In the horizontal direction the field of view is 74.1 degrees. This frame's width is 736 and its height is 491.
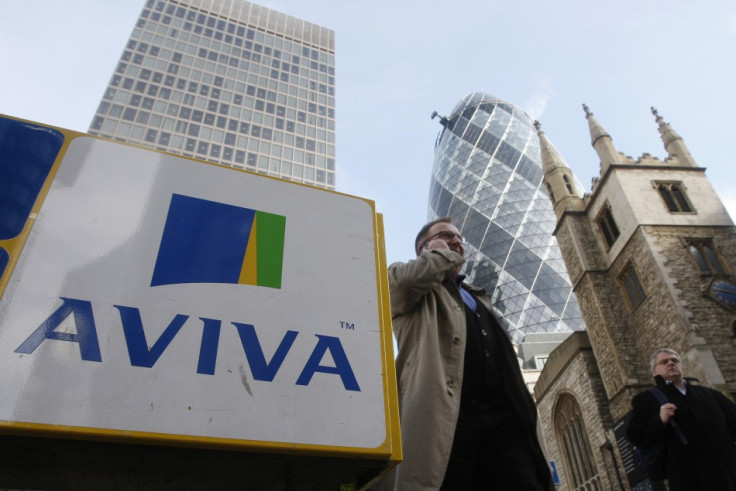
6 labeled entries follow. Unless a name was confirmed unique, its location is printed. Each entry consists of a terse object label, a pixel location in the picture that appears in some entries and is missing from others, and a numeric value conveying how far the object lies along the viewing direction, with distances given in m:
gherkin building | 61.62
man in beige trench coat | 1.80
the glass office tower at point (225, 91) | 46.59
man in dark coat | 3.26
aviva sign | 1.11
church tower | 15.66
